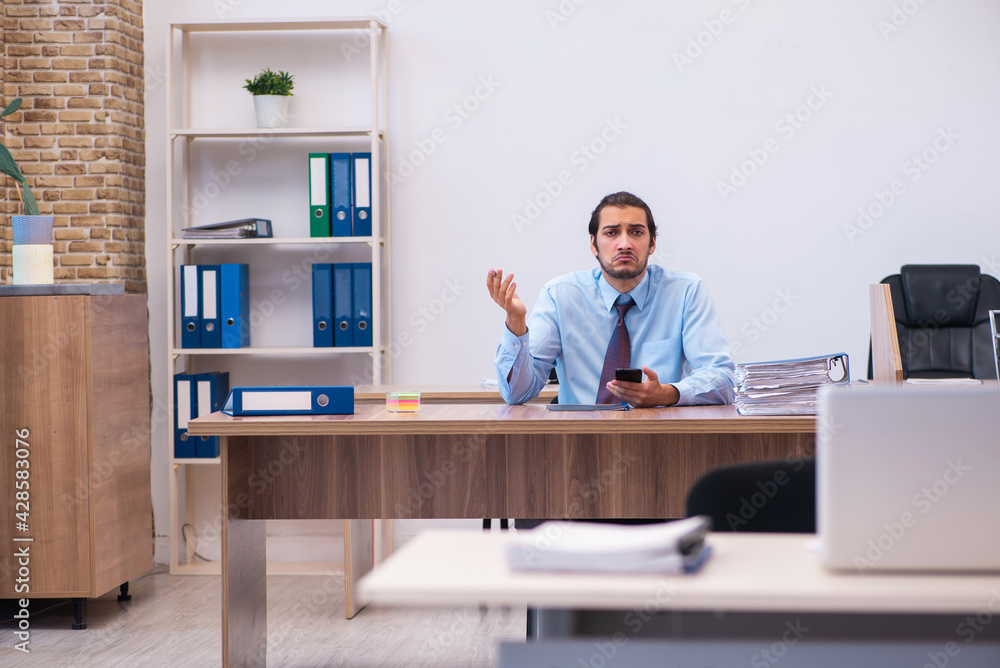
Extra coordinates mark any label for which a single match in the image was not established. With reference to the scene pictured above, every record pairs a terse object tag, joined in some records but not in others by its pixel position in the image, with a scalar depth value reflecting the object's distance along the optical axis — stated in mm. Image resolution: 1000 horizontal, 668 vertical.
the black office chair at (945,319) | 3352
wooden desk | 2207
